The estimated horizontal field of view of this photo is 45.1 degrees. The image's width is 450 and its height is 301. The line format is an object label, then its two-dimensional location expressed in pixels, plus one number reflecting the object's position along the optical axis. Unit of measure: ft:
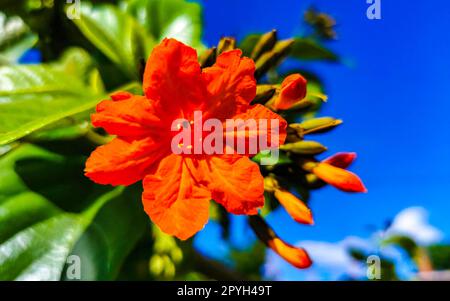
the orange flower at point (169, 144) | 0.37
